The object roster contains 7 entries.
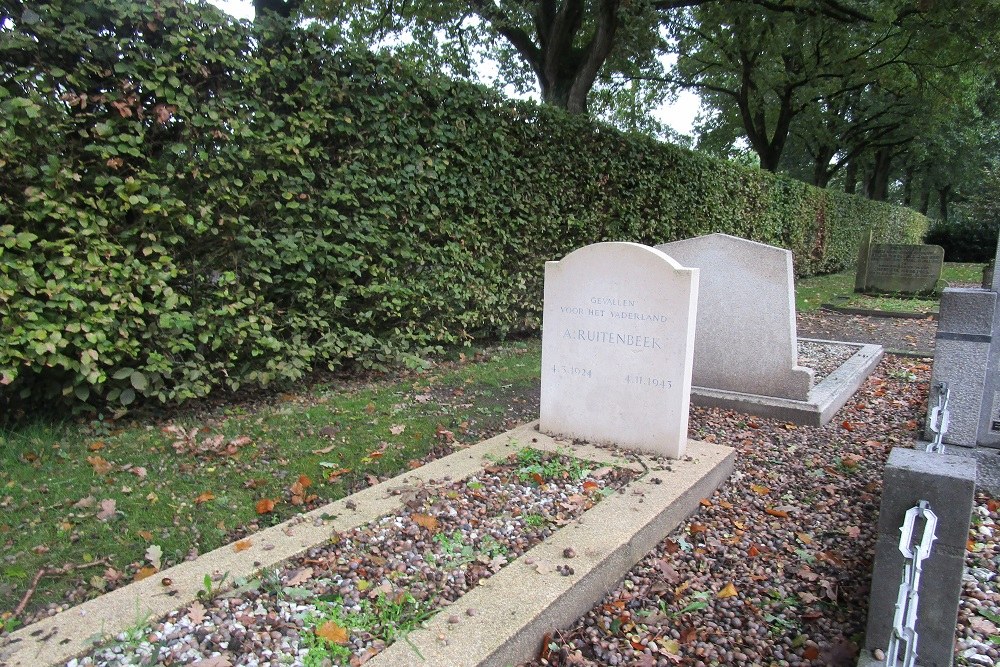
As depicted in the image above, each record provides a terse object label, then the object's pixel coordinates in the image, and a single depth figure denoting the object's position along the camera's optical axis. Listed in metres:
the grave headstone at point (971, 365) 4.02
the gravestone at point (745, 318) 5.74
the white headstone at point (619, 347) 4.08
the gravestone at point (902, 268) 14.93
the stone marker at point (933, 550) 2.07
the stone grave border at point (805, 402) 5.53
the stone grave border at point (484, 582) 2.16
